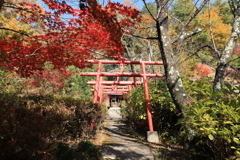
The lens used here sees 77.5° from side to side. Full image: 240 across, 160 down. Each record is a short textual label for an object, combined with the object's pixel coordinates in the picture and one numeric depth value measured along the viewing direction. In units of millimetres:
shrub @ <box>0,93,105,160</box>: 1764
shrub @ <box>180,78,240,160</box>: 1657
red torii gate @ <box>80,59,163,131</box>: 6039
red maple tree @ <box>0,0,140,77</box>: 3758
